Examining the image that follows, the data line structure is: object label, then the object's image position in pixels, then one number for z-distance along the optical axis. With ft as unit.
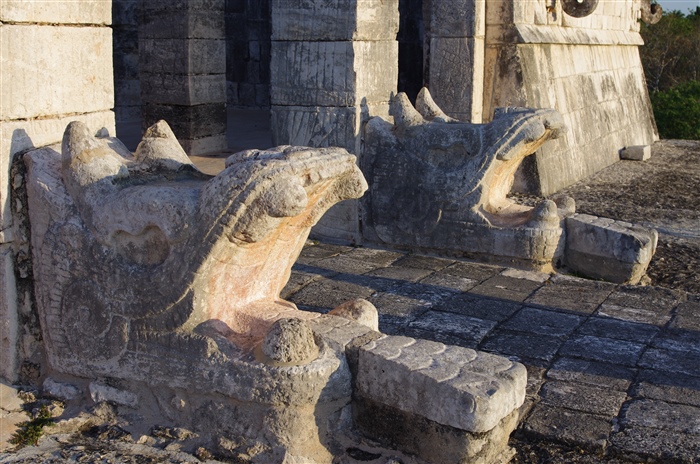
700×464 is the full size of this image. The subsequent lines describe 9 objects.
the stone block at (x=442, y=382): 10.01
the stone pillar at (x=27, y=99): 11.66
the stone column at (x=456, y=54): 26.37
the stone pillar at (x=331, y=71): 21.22
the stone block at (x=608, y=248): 20.08
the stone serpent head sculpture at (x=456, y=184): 20.10
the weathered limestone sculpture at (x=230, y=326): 10.36
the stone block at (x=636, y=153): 38.65
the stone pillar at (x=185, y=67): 30.78
